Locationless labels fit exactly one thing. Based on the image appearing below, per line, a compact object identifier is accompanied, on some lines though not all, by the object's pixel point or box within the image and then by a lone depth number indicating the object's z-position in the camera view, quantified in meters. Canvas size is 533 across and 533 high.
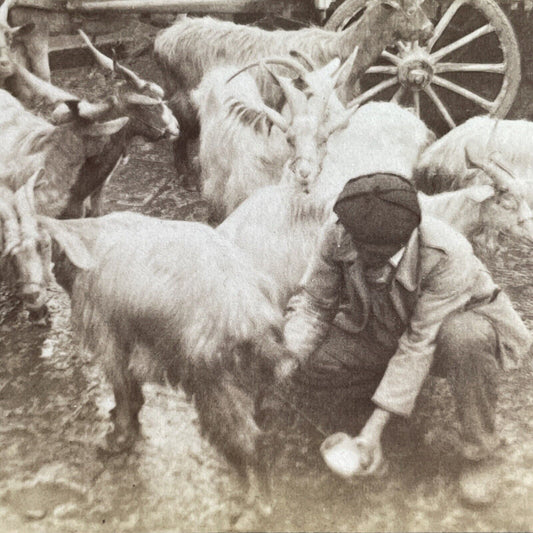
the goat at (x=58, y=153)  2.96
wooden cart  3.34
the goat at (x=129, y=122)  2.96
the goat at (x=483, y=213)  2.43
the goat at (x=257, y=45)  3.13
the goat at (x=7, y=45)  3.17
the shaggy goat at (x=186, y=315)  2.32
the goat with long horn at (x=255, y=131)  2.58
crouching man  2.11
